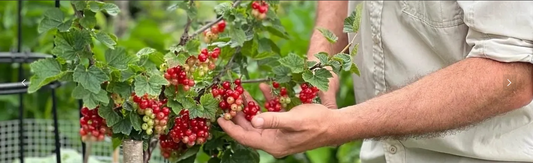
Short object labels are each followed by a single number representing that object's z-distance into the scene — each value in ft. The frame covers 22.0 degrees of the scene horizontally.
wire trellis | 7.28
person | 6.06
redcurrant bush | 5.88
